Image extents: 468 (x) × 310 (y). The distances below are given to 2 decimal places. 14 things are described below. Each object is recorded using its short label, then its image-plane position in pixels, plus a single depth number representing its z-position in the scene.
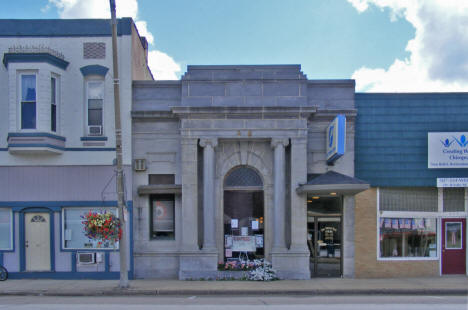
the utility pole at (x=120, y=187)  11.48
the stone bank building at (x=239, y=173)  13.38
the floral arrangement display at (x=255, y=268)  12.91
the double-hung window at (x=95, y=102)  14.02
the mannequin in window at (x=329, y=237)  14.12
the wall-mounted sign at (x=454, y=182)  13.92
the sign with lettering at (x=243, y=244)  13.71
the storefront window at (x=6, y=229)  13.70
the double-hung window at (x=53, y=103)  13.51
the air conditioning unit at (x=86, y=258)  13.60
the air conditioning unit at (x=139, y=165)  13.80
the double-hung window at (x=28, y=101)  13.26
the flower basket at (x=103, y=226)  11.52
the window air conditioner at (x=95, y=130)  13.93
